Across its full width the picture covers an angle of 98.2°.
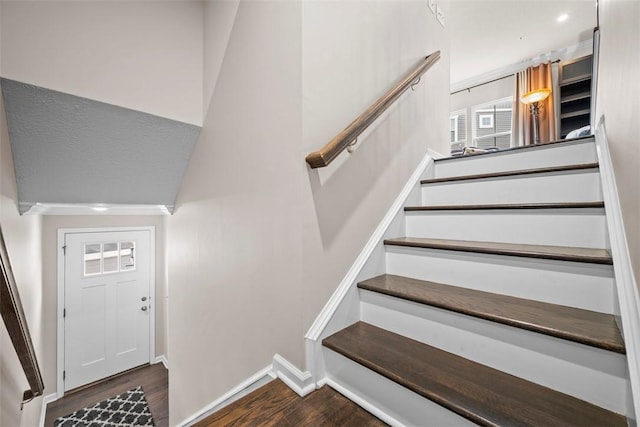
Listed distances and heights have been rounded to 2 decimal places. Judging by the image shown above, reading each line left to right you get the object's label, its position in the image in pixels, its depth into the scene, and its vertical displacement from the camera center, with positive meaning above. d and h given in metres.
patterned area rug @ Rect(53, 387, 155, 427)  3.42 -2.56
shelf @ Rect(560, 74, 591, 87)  3.93 +1.92
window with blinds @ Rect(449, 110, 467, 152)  5.30 +1.62
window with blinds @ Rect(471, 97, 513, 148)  4.84 +1.62
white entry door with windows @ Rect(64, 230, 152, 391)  3.94 -1.37
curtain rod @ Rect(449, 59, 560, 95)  4.65 +2.31
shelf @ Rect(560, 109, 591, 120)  4.01 +1.45
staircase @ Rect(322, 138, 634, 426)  0.75 -0.33
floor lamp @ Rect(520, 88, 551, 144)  3.98 +1.66
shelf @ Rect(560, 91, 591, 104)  4.01 +1.71
